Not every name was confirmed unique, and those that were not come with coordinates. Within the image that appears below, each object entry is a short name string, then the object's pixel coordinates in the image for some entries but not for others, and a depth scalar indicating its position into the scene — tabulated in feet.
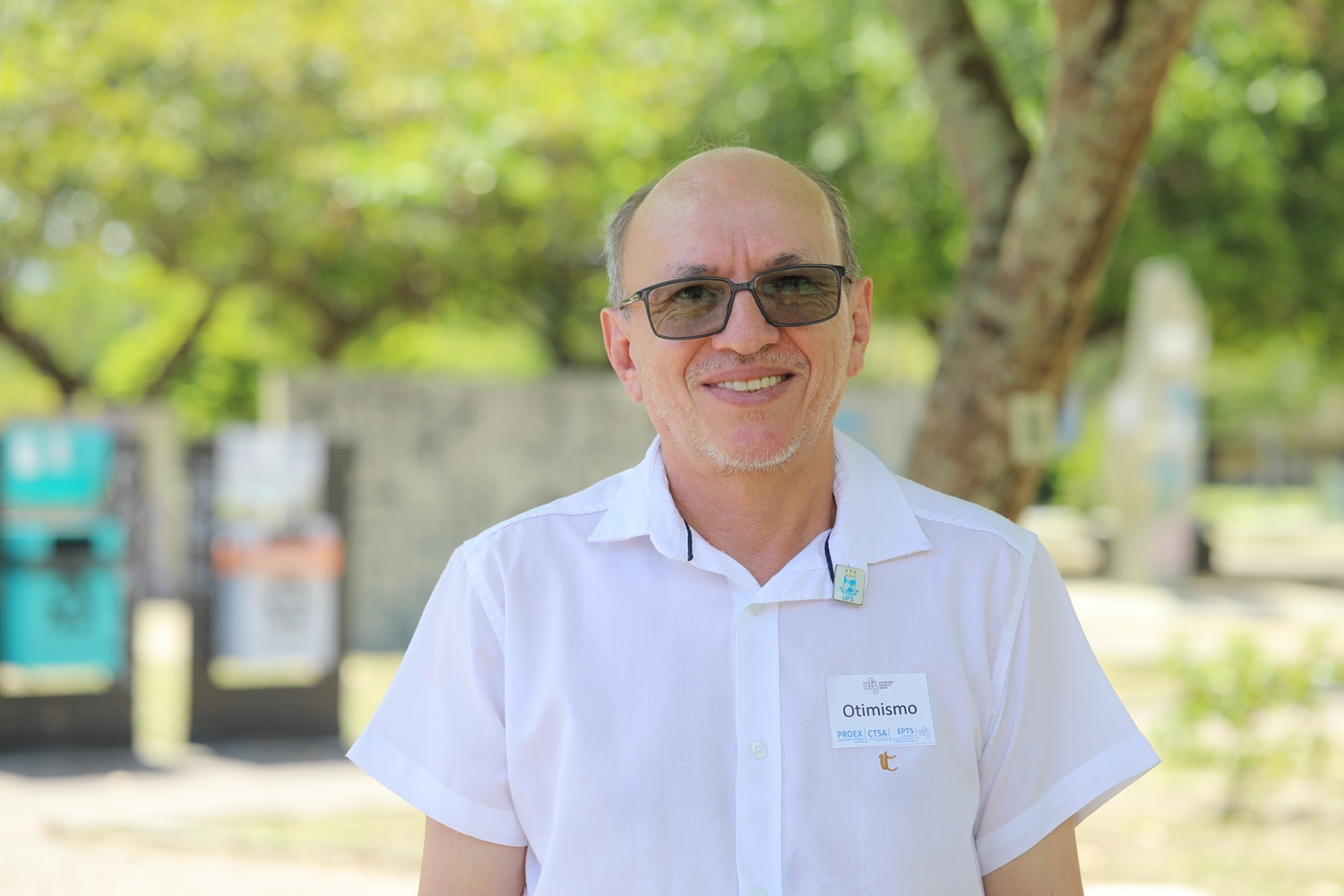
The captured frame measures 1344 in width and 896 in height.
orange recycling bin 26.91
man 6.38
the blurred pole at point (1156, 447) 53.36
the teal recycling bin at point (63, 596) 26.03
